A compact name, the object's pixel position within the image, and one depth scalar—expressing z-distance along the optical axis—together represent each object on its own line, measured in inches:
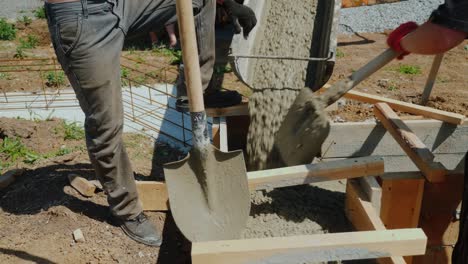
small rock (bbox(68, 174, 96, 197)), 109.3
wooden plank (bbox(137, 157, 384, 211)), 93.2
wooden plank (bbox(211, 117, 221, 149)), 124.6
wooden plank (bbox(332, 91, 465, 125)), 123.2
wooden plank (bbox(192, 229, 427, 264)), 69.3
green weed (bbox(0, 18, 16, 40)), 282.7
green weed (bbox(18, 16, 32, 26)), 292.7
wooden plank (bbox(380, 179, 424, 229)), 100.0
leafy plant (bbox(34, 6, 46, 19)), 300.2
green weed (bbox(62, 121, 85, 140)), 148.5
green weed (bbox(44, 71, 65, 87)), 195.8
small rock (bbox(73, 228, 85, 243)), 97.3
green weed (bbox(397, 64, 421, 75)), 201.2
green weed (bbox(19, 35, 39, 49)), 270.4
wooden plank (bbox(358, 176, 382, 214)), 91.4
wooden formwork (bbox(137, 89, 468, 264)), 70.6
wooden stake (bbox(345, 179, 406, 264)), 83.0
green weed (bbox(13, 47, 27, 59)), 243.1
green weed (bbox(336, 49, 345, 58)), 227.6
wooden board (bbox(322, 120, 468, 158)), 125.4
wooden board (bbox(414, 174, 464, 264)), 99.4
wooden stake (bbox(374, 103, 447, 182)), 96.9
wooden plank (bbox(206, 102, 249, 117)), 129.3
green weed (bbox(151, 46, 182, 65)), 230.5
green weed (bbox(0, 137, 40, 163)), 133.7
